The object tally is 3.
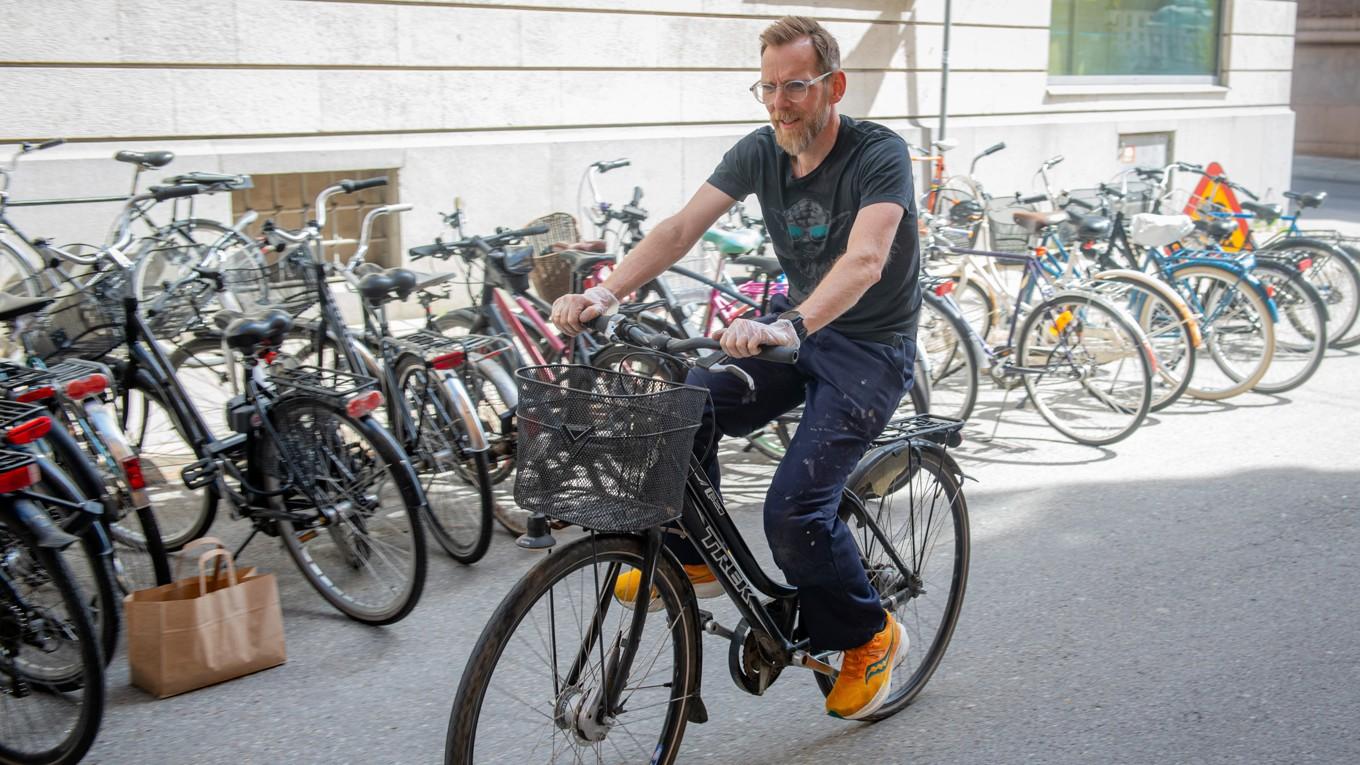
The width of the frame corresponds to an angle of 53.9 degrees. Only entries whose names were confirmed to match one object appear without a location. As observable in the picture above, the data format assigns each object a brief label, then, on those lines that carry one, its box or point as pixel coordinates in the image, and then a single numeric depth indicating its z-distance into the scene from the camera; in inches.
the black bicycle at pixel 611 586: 110.2
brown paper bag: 155.1
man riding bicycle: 130.7
